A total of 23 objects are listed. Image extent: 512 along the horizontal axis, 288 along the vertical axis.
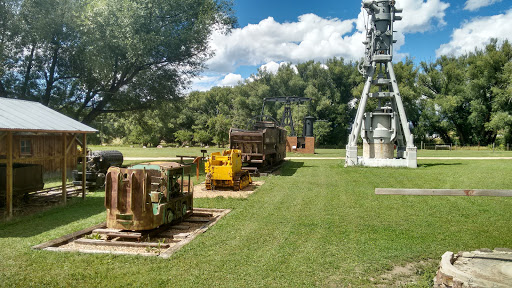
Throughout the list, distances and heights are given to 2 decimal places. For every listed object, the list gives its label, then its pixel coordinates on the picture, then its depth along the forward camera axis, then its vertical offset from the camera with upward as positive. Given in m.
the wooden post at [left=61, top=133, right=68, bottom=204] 12.62 -0.75
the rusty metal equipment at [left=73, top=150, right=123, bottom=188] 16.06 -1.07
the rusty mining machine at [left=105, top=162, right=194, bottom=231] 8.38 -1.32
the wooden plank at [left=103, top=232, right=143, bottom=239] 8.41 -2.07
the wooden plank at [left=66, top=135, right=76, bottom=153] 12.97 +0.11
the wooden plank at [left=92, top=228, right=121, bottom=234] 8.66 -2.04
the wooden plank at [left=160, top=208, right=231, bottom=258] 7.46 -2.19
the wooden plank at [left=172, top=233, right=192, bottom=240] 8.93 -2.24
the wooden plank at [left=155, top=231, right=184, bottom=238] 9.03 -2.24
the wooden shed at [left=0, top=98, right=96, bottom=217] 10.41 +0.50
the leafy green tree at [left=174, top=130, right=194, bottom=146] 66.94 +1.29
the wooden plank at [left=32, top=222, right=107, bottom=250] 7.86 -2.13
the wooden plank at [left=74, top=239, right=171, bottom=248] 8.04 -2.17
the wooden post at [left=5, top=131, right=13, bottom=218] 10.38 -1.03
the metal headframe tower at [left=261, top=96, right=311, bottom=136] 38.94 +4.63
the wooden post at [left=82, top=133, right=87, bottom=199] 13.42 -0.66
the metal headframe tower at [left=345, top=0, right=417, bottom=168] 24.03 +1.73
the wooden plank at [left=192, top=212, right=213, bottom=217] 11.20 -2.15
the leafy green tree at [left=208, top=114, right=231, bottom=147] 61.75 +2.13
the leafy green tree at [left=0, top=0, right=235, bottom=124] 22.08 +5.96
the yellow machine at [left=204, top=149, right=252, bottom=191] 15.91 -1.29
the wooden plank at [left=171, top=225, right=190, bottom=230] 9.70 -2.20
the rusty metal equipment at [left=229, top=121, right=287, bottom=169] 21.19 -0.08
